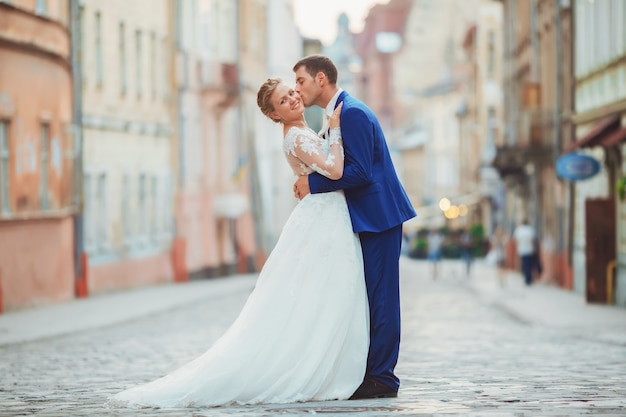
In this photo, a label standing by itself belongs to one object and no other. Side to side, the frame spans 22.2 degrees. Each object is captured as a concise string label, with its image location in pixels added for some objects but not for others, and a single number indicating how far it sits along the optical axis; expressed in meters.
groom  9.35
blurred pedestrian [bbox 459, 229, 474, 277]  53.50
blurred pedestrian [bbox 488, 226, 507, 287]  39.23
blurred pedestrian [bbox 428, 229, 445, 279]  52.41
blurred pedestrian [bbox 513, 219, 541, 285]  39.94
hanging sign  29.08
